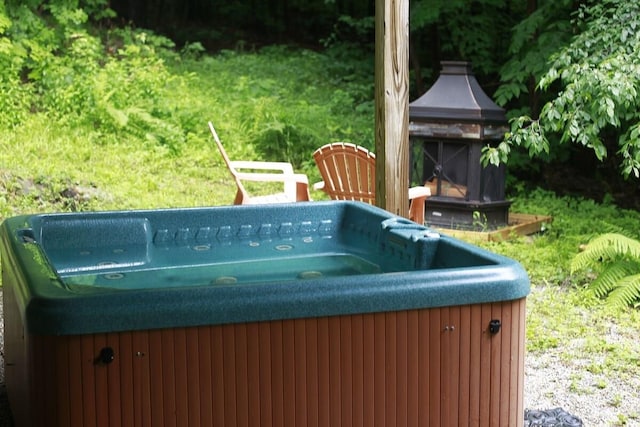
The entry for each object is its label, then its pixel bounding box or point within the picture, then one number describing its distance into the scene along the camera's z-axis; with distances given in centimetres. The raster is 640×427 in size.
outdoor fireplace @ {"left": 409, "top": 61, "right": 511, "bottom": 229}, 604
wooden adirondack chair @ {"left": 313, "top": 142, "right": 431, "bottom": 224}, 525
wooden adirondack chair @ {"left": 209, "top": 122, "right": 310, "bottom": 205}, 548
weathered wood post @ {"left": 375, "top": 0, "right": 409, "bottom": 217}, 388
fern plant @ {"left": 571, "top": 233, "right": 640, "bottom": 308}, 471
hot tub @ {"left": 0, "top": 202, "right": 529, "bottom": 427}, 234
